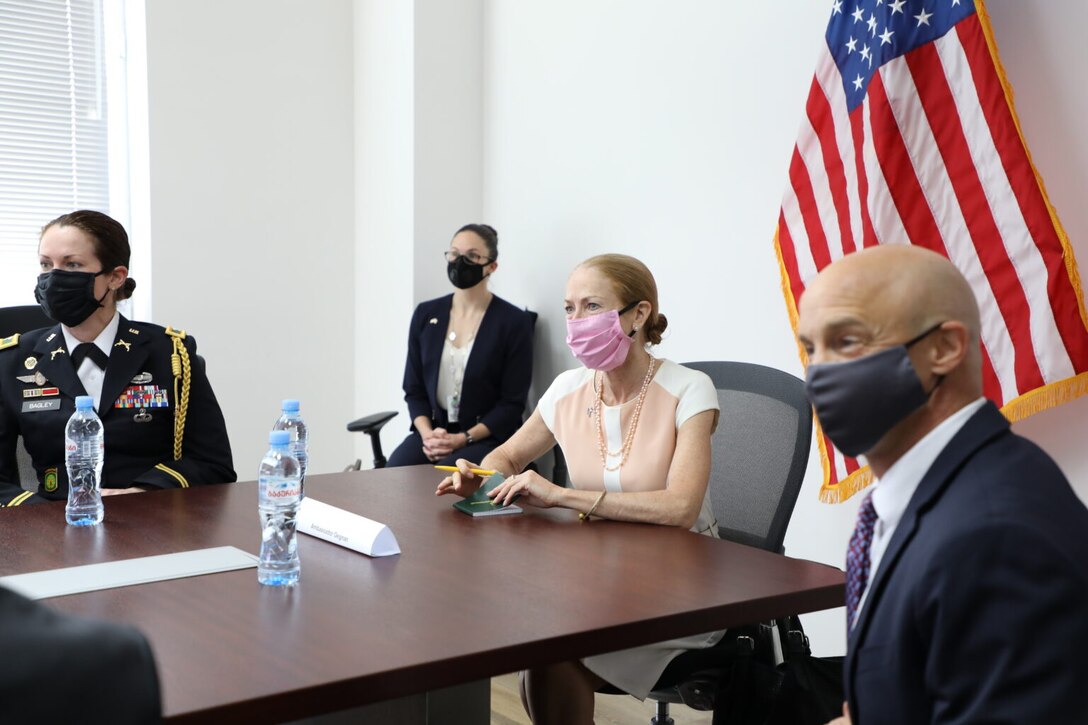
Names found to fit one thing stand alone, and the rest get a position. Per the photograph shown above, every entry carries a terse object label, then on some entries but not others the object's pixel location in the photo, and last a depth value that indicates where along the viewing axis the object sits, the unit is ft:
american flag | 8.29
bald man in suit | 3.54
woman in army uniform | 8.82
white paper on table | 5.47
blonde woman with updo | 7.32
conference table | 4.36
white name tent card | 6.29
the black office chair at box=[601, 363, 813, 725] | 7.96
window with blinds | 15.44
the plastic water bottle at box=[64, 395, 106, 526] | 7.13
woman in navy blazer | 14.19
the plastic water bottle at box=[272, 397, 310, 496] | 7.33
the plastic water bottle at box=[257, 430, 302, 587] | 5.75
